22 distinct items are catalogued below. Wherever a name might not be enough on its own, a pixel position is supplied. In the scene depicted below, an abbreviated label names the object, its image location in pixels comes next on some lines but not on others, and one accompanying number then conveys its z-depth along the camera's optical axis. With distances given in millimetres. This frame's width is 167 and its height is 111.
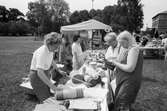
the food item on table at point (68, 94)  1810
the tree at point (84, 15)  53531
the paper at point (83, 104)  1614
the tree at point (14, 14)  75375
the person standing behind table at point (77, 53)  3416
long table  1599
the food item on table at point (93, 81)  2271
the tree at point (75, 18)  53938
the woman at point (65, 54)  4691
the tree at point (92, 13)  51875
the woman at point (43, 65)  1894
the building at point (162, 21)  61562
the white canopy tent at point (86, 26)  10723
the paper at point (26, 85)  3583
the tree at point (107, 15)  43719
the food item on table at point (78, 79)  2391
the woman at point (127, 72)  2012
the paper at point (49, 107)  1526
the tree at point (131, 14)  28483
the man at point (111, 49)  2890
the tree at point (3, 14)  71062
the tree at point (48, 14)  39656
